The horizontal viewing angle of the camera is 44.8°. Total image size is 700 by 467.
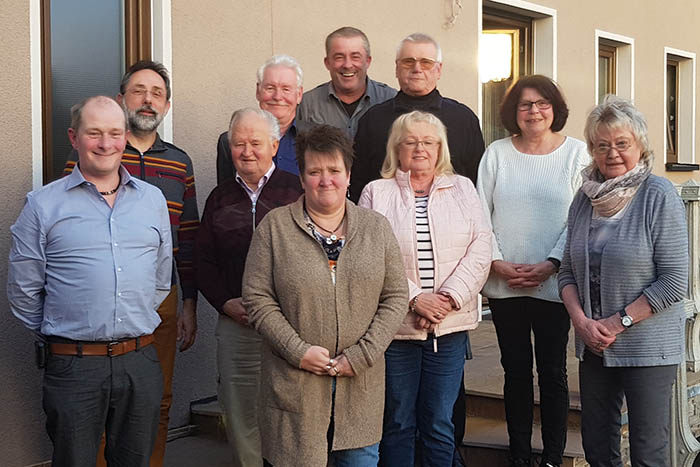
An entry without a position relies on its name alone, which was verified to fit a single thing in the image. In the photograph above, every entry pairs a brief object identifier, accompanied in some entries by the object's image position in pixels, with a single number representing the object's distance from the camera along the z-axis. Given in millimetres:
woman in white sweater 3605
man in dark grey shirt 3979
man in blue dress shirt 2885
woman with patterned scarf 3049
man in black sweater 3711
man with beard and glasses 3547
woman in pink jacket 3217
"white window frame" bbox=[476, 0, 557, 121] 7262
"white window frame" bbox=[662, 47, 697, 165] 9711
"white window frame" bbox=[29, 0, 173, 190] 3941
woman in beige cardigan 2812
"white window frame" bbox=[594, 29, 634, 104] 8539
